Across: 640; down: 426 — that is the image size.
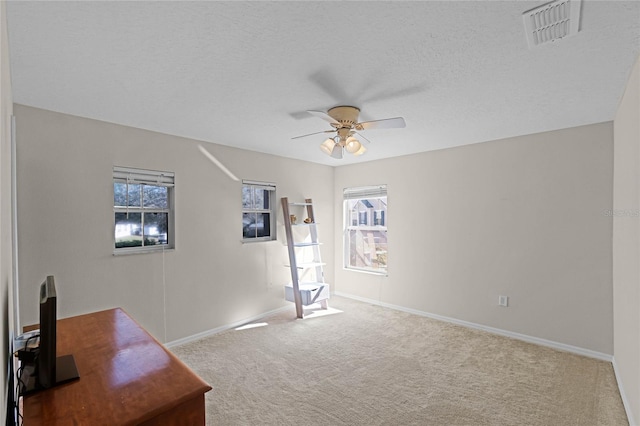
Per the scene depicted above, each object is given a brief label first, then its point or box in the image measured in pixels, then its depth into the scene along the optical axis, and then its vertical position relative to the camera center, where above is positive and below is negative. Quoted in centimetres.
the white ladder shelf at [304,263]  446 -78
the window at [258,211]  438 -1
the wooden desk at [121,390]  111 -68
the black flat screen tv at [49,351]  116 -52
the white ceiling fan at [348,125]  256 +70
